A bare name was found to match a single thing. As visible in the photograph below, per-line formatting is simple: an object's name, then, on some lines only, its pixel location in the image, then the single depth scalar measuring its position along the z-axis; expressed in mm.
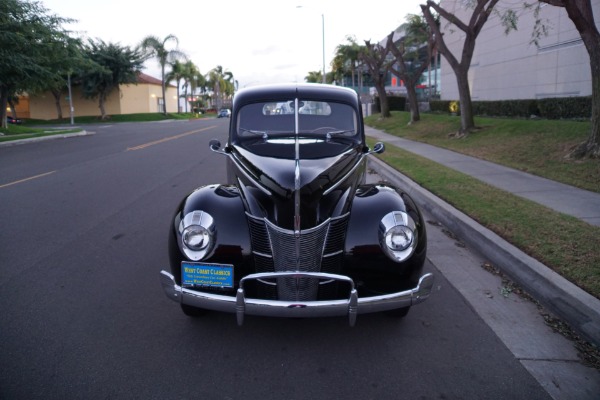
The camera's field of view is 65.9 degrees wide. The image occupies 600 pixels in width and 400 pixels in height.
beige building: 53656
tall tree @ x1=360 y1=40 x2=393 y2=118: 30297
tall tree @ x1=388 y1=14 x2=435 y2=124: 24422
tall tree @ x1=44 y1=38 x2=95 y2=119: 25541
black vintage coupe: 3031
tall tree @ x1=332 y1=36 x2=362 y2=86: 43062
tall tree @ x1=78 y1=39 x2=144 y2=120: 44844
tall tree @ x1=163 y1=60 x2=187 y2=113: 55625
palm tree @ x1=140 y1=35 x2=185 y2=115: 50906
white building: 19422
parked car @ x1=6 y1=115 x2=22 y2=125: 39425
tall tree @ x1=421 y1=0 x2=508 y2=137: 15773
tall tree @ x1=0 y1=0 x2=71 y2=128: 21391
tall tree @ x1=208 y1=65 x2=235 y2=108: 89750
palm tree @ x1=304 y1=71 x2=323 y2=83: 82788
